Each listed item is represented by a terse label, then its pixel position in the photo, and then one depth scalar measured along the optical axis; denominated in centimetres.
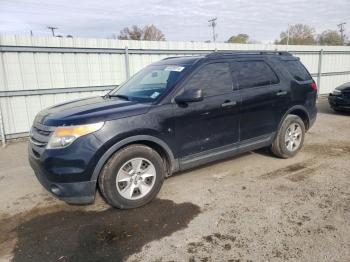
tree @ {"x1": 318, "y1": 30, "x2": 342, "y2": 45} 4650
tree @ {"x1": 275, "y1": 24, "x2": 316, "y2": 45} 4681
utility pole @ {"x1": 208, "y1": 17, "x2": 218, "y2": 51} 4922
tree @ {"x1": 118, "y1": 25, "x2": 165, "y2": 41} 4722
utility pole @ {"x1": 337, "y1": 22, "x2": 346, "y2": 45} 5469
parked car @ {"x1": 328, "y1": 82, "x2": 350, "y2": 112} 962
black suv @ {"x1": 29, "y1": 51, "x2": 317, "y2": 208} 337
